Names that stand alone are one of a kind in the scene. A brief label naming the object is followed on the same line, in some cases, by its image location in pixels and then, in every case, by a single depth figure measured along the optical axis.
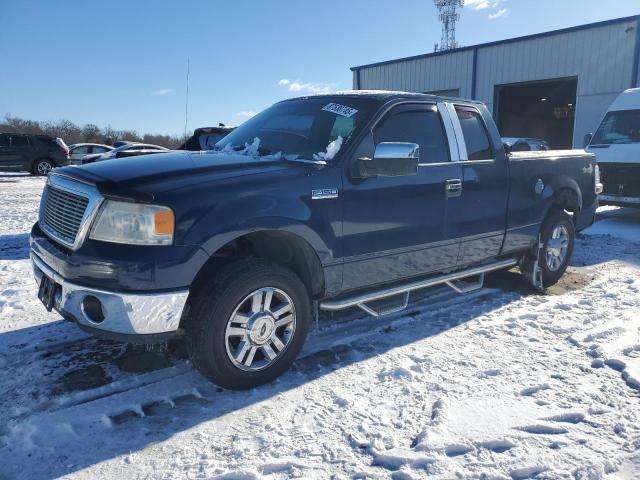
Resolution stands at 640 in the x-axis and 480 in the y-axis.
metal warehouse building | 17.02
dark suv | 19.27
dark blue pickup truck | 2.67
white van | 9.56
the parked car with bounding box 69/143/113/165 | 22.95
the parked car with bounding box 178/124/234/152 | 8.27
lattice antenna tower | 52.16
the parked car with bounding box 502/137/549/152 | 14.07
